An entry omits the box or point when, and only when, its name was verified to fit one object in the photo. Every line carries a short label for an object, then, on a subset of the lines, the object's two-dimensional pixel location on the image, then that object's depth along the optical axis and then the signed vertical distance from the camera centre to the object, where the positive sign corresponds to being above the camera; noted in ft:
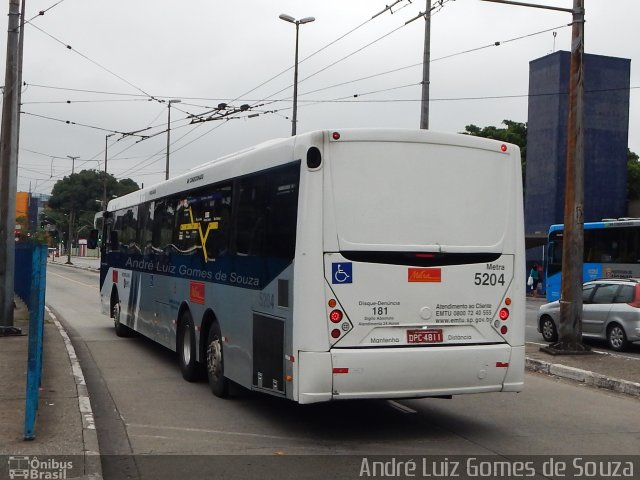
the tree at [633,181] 179.73 +18.01
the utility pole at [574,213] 48.34 +2.84
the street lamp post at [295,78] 89.45 +19.21
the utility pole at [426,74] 71.31 +15.99
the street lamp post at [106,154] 183.55 +20.58
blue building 137.80 +21.32
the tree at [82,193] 389.19 +24.13
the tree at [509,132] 176.99 +27.87
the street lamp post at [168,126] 93.53 +16.44
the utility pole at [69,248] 271.28 -2.01
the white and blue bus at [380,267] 24.95 -0.47
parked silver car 53.62 -3.71
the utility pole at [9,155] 52.60 +5.64
